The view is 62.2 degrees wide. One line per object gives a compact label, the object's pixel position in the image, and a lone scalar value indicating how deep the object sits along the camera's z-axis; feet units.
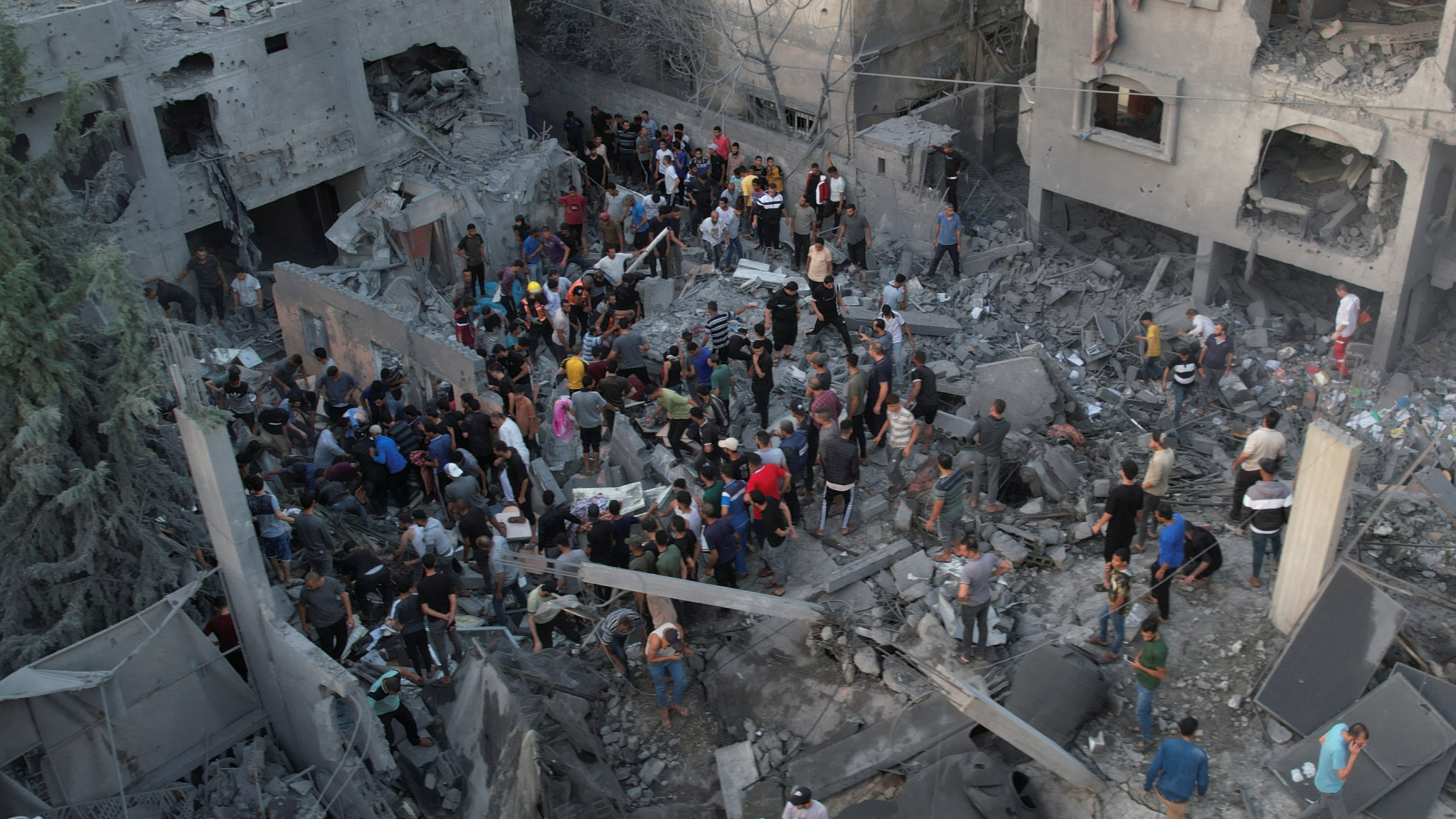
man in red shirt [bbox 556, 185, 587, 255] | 63.26
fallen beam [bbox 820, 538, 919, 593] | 38.45
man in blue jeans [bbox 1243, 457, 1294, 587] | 34.47
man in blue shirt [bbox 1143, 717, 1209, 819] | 28.14
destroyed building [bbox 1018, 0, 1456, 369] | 50.88
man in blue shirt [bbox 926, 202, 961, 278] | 58.44
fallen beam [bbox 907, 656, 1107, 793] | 30.25
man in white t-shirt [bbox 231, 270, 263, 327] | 60.70
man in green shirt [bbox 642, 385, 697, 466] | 43.62
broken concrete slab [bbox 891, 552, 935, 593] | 38.04
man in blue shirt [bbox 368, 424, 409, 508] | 43.32
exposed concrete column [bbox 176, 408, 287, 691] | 33.53
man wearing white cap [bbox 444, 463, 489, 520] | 41.22
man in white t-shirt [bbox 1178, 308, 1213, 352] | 50.52
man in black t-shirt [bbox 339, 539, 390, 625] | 38.01
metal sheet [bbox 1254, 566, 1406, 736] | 31.24
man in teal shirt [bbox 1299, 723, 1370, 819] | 27.73
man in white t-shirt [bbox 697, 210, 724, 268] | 60.70
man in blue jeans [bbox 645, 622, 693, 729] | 34.86
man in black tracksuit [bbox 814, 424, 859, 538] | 38.81
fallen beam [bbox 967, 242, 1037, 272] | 61.87
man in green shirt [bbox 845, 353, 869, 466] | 42.24
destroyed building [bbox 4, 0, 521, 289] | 56.08
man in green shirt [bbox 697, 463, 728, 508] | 38.06
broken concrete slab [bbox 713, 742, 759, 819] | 33.96
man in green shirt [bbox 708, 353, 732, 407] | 45.62
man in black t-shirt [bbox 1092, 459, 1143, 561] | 35.27
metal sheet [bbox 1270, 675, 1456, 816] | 28.91
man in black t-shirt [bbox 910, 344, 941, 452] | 42.42
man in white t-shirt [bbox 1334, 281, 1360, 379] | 52.01
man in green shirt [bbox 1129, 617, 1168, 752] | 30.30
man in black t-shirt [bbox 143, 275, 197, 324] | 57.00
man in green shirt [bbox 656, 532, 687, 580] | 35.99
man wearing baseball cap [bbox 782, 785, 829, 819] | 29.25
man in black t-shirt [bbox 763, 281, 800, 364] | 49.70
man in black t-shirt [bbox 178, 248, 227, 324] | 59.98
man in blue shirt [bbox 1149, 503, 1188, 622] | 33.86
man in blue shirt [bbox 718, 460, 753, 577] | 37.99
